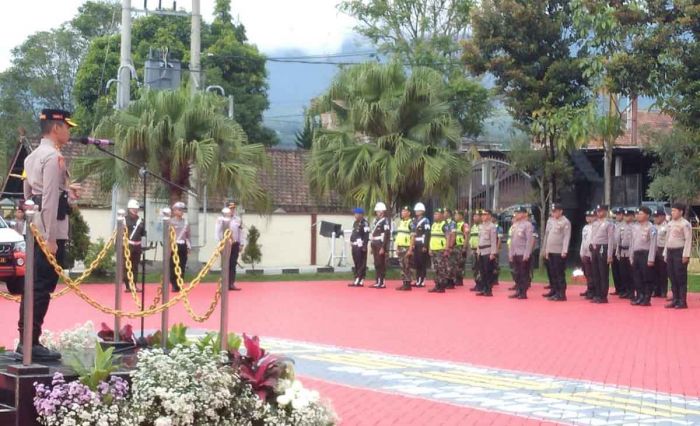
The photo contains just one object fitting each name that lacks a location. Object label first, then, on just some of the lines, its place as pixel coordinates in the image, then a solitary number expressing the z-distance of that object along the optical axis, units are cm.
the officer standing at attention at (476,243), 2408
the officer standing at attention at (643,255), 2072
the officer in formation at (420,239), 2486
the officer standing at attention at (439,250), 2377
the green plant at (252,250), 3216
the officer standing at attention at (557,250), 2188
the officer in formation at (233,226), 2332
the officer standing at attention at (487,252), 2309
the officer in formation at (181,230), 2273
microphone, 842
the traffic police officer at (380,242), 2550
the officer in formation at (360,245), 2559
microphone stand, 876
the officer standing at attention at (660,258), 2123
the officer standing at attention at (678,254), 1983
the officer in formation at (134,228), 2202
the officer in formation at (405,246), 2436
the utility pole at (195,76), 2916
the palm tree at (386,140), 2753
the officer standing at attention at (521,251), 2234
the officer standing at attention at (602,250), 2128
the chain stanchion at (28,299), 711
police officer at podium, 786
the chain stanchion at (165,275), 798
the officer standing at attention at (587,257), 2195
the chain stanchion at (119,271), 867
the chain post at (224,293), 765
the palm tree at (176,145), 2539
